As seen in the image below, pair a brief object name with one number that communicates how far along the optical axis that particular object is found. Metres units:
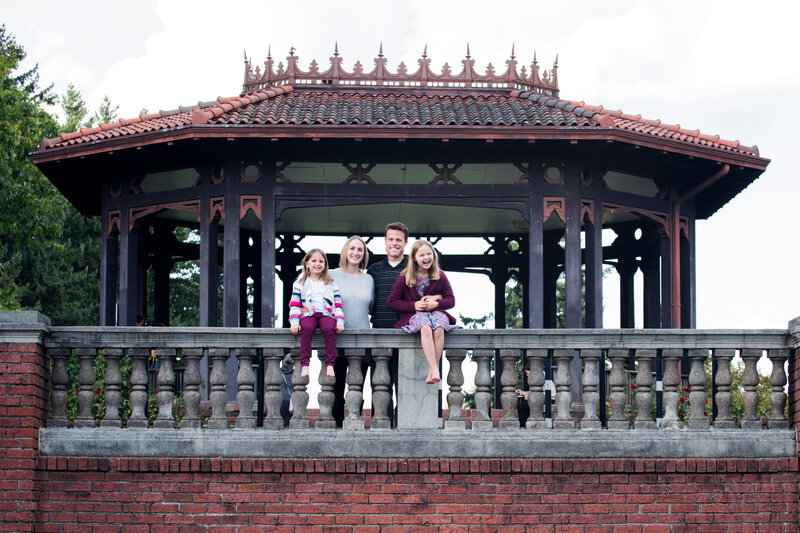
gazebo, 15.91
